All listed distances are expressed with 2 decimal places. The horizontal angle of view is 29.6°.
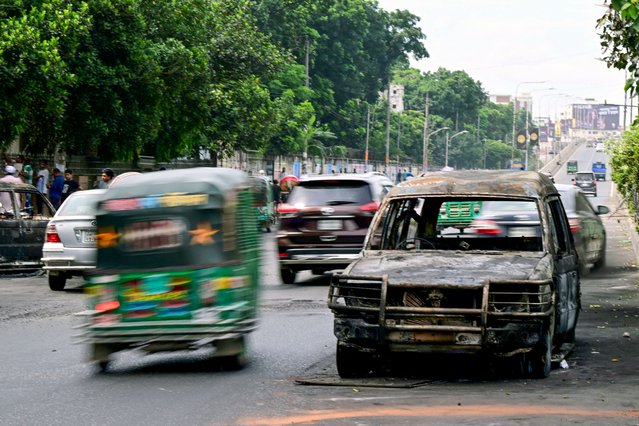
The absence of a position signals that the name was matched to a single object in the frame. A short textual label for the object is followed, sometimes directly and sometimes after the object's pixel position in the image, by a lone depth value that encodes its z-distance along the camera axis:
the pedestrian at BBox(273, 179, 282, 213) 43.75
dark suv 19.17
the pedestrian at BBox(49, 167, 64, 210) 31.20
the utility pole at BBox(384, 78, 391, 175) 100.50
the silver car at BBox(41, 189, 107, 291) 19.06
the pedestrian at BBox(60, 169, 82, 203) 30.96
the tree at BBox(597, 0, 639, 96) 16.59
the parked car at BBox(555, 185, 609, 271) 20.16
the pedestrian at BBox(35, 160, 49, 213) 33.84
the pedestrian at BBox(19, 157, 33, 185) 31.49
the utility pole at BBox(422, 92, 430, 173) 111.96
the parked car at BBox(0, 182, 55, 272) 21.58
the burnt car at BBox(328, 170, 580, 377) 9.36
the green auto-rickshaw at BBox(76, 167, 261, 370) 10.38
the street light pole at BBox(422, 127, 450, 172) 111.91
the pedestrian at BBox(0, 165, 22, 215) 21.81
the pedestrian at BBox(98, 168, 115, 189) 25.05
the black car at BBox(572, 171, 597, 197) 80.44
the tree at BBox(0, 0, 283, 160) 29.23
